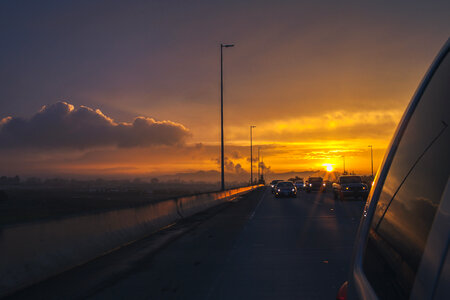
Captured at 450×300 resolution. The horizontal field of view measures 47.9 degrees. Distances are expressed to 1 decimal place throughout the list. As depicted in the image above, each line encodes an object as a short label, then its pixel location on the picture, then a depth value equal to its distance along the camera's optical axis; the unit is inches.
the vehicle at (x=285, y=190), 1911.2
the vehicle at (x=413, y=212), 68.4
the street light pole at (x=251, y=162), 3915.4
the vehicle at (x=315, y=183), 2590.3
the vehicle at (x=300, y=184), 3307.1
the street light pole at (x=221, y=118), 1606.8
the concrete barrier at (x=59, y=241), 304.5
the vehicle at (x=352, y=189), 1521.9
